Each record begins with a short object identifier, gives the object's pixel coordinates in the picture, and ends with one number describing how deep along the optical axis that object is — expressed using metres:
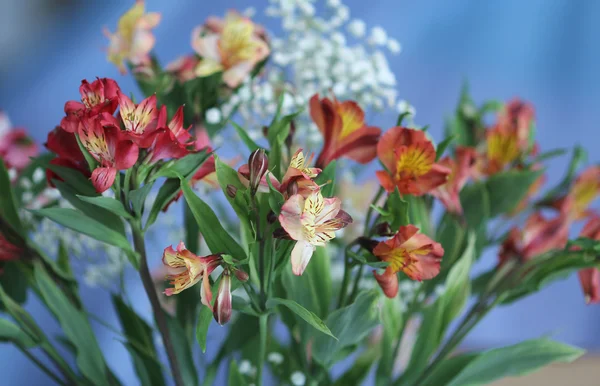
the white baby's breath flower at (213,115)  1.60
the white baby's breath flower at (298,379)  1.58
